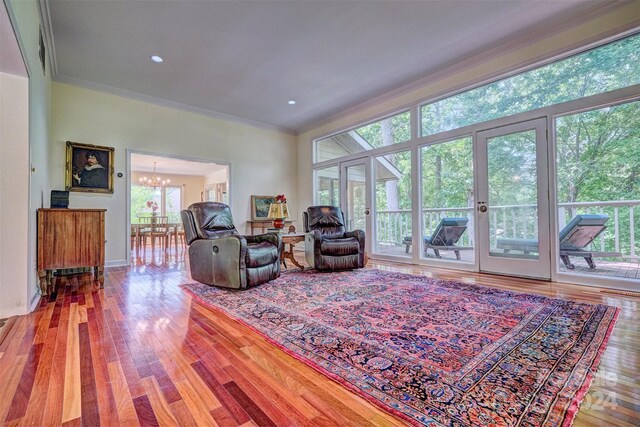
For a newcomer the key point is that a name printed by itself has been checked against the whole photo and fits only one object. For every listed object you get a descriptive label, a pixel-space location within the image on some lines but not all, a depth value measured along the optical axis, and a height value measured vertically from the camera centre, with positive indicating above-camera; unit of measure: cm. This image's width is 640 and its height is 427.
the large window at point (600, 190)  312 +28
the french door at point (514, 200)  348 +18
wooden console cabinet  286 -24
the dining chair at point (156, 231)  617 -30
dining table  604 -21
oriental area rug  117 -78
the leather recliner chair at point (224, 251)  300 -39
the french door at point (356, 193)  553 +46
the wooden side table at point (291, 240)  390 -34
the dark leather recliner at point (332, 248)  392 -45
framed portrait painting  430 +78
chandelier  903 +121
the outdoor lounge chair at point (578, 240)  339 -33
